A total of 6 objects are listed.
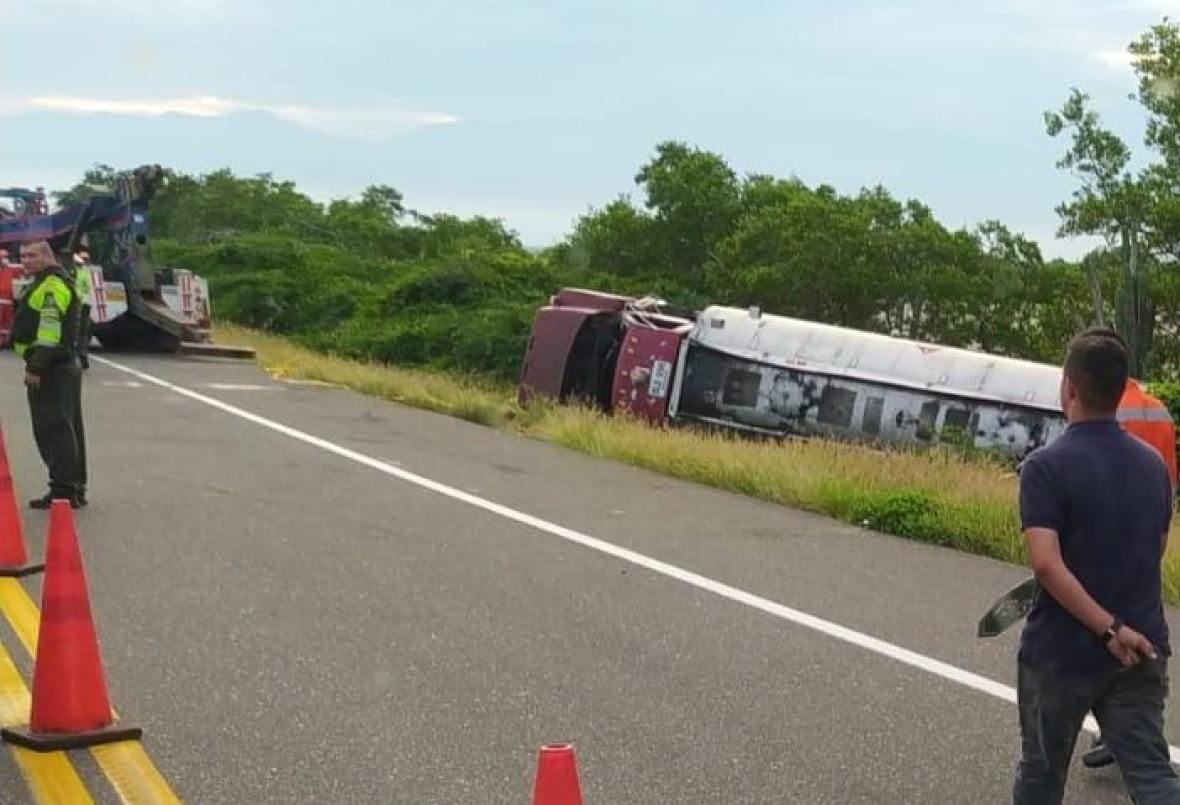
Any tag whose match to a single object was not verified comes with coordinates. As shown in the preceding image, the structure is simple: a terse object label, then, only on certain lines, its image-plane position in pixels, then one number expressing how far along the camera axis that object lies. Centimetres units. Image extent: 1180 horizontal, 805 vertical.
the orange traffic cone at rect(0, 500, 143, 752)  554
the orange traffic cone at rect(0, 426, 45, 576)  843
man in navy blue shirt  420
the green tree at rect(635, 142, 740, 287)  4219
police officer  1066
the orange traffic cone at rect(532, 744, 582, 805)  365
